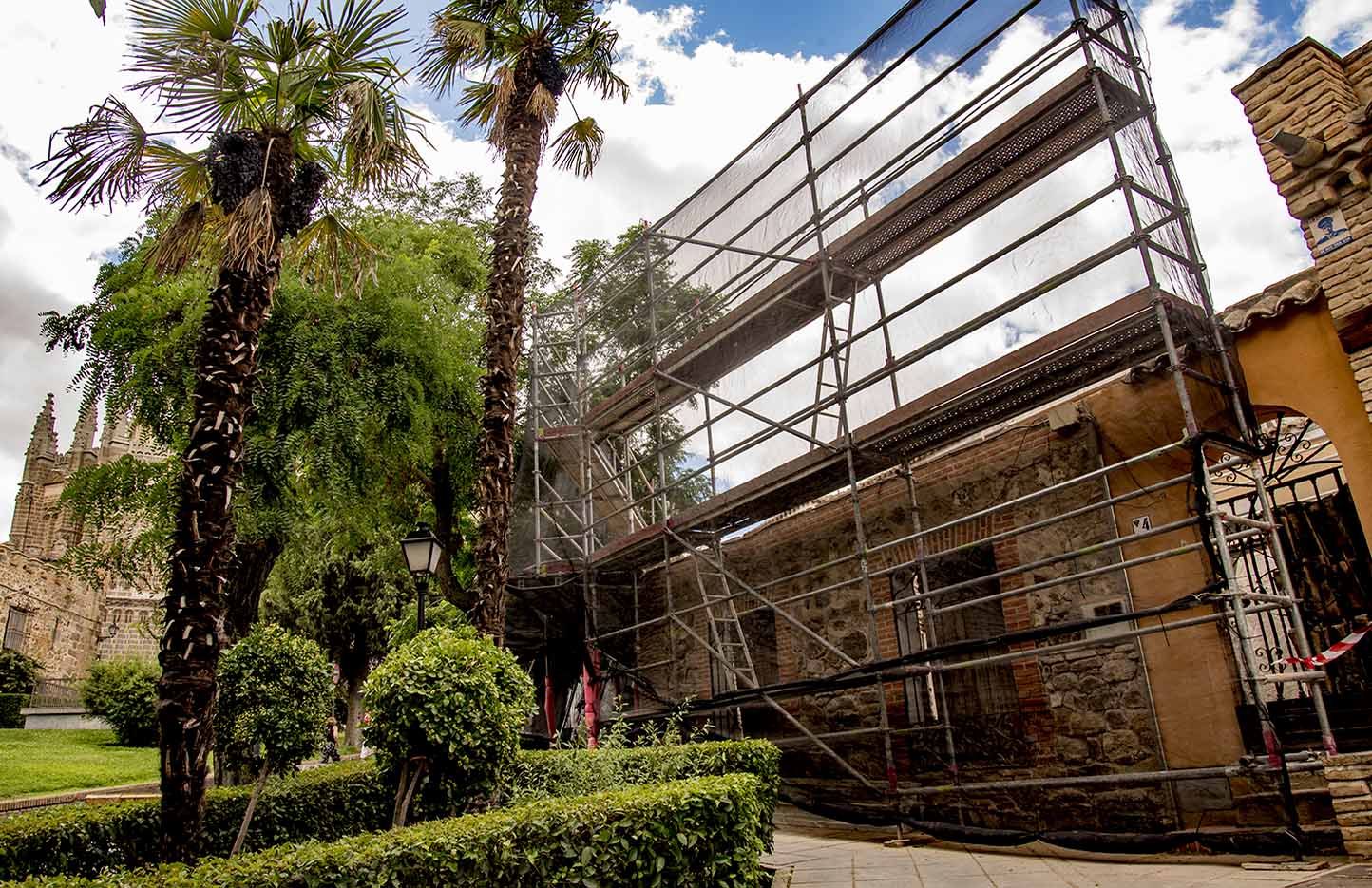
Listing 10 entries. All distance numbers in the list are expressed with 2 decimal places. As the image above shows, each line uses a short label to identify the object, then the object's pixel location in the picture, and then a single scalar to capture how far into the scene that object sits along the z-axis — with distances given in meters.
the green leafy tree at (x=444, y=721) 5.10
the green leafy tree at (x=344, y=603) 18.52
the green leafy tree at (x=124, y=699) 19.42
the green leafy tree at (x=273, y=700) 6.31
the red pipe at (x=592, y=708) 10.55
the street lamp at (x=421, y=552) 7.96
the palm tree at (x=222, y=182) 4.88
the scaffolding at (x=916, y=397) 6.08
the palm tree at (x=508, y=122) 7.46
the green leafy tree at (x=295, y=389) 9.02
